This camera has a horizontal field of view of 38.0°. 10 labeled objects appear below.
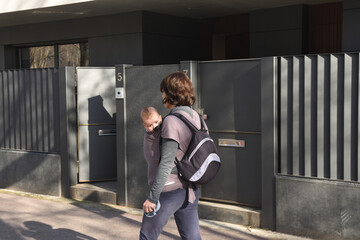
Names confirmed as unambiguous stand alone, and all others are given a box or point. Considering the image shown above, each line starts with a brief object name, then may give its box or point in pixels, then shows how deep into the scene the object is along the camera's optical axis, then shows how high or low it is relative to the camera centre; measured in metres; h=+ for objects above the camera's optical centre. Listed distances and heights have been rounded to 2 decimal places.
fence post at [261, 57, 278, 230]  6.18 -0.51
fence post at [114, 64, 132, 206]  7.57 -0.51
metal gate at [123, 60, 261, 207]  6.48 -0.21
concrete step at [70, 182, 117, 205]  7.86 -1.42
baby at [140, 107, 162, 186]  3.81 -0.29
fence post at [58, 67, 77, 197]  8.27 -0.44
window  12.42 +1.11
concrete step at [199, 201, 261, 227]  6.40 -1.45
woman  3.65 -0.56
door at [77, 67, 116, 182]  8.43 -0.39
